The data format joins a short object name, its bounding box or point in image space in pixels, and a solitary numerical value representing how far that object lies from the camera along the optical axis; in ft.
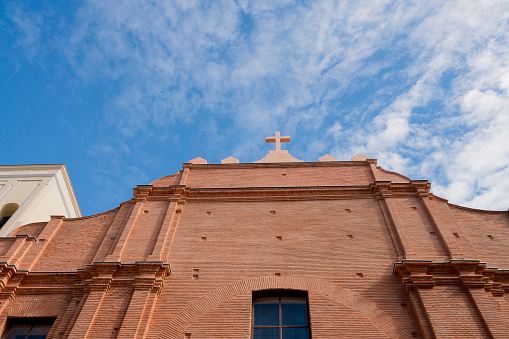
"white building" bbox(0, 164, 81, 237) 56.90
